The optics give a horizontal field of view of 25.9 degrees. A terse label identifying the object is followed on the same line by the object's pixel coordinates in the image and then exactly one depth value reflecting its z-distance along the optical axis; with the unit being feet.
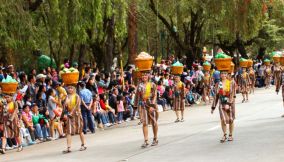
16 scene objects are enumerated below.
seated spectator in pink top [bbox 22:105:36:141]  56.24
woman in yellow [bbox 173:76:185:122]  70.59
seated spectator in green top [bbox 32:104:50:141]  57.93
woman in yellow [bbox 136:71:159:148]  49.08
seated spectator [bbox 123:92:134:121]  75.51
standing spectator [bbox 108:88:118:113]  72.18
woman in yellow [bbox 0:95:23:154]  51.11
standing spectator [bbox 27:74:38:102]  62.34
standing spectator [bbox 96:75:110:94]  70.38
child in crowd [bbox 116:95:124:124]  72.59
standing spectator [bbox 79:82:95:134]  61.72
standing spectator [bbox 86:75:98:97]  65.82
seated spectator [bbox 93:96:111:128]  66.59
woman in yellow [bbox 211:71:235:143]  48.44
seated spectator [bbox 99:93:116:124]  69.31
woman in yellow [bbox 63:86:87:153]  48.29
